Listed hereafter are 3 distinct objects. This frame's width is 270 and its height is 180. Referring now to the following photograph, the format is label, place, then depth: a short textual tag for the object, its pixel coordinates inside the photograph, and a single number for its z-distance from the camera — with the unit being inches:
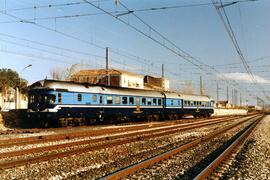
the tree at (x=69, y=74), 2849.9
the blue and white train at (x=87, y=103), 941.2
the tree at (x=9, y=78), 2831.2
